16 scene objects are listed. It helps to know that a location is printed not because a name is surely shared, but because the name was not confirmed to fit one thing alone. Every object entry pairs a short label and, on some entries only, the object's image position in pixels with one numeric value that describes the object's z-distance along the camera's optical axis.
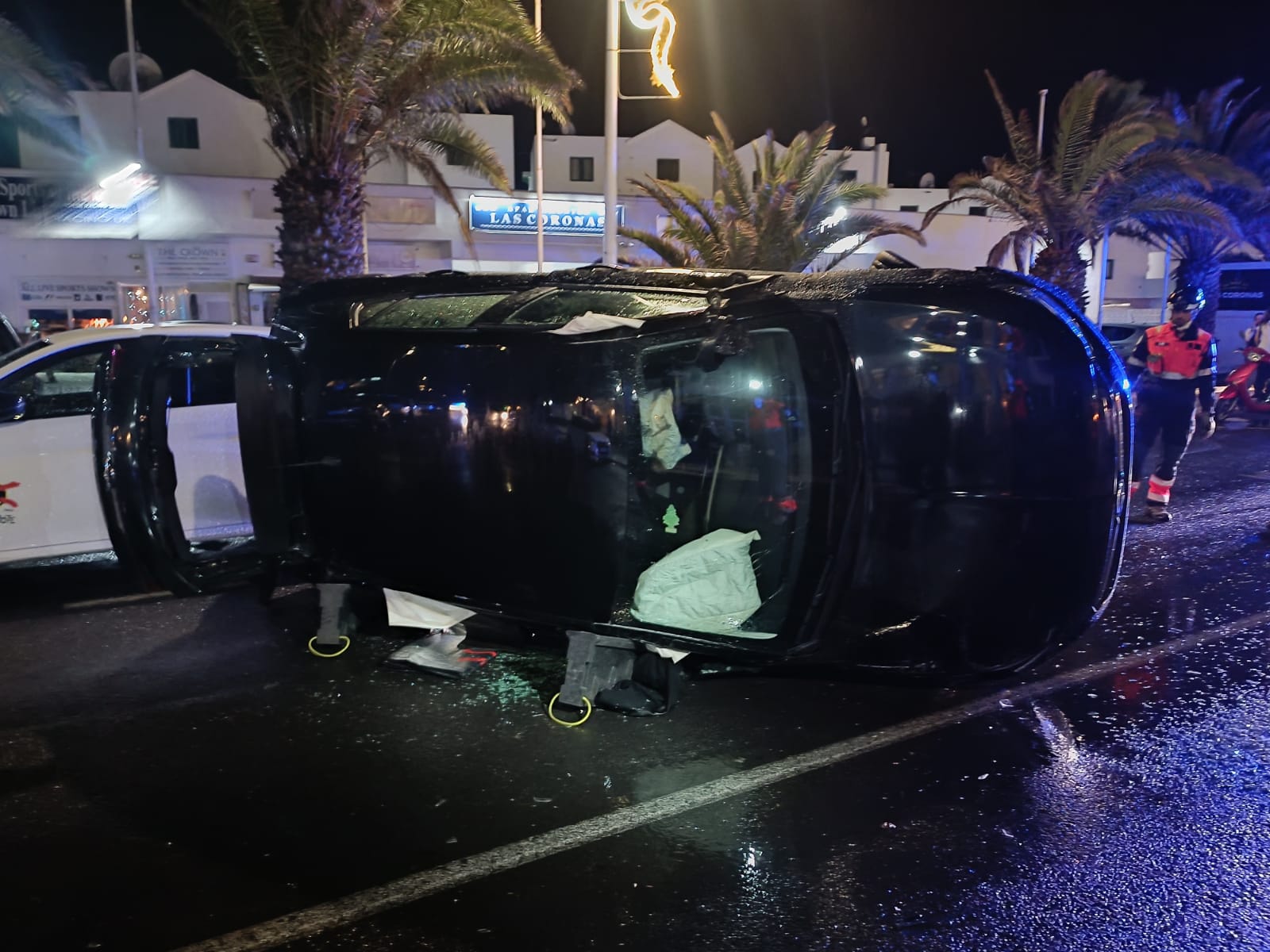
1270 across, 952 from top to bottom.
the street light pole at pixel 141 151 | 22.31
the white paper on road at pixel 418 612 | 4.68
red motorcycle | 14.50
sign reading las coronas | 24.45
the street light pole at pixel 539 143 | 18.33
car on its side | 3.66
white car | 5.43
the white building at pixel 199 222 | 22.52
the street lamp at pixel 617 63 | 12.50
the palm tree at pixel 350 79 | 9.67
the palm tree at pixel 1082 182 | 14.13
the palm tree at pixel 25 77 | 10.93
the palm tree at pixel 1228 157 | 20.39
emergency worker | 8.05
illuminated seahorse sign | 14.35
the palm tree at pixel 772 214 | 13.62
